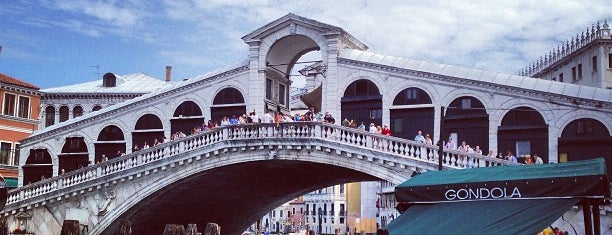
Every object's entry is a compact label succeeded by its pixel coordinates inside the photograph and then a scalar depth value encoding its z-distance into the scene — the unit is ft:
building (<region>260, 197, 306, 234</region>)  336.49
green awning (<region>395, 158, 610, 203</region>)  35.58
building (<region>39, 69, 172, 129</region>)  158.51
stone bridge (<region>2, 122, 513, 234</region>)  86.84
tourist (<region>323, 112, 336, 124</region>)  93.76
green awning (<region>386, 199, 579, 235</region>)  35.40
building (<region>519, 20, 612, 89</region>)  130.93
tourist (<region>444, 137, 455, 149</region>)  84.51
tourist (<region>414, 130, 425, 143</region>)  86.33
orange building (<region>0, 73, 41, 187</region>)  122.62
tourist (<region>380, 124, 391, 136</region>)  89.95
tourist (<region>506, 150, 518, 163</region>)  80.79
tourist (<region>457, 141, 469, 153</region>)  82.43
